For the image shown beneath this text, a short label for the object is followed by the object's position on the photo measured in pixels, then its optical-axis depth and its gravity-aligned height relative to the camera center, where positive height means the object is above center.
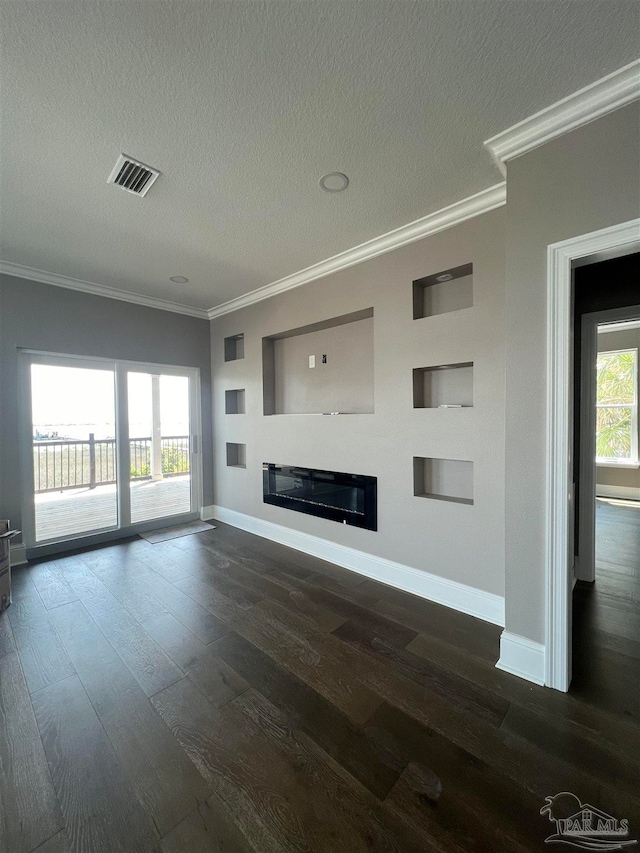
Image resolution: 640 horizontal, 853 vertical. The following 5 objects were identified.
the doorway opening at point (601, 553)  1.86 -1.41
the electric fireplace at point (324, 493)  3.10 -0.76
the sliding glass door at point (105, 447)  3.68 -0.30
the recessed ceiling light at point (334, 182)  2.11 +1.52
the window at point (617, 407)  5.86 +0.18
